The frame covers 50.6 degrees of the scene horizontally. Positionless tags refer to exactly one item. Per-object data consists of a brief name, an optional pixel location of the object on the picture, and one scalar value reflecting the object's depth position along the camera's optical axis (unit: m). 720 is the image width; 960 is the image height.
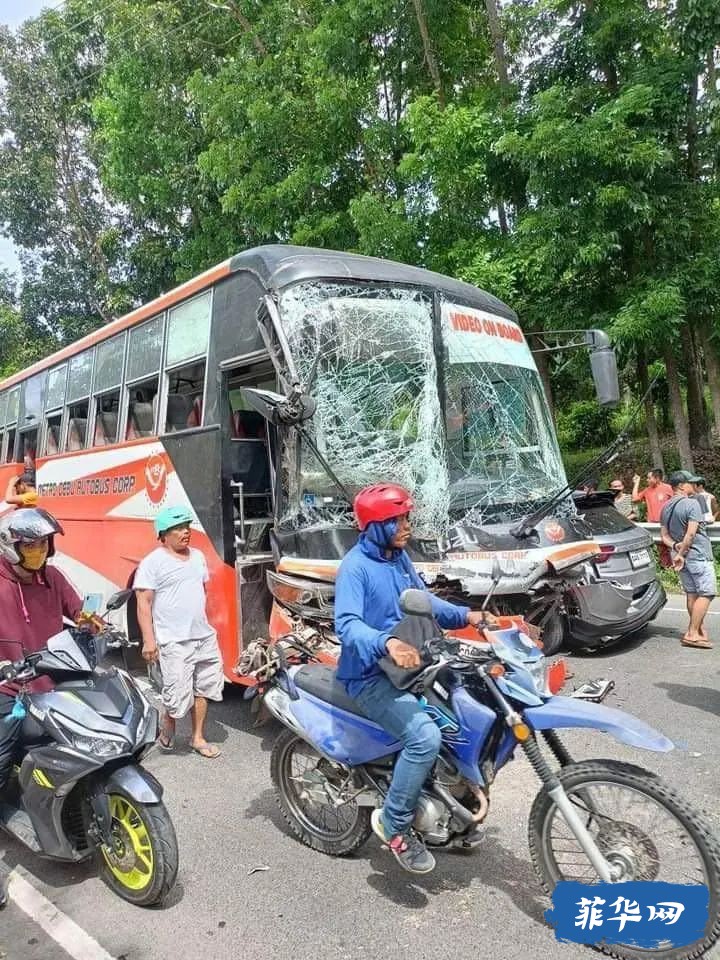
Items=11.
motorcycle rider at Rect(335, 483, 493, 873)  2.97
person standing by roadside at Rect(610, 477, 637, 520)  8.60
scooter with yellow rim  3.19
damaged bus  5.05
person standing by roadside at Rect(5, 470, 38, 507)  9.45
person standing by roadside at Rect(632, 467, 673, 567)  10.79
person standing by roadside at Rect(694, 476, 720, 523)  7.26
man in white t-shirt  5.02
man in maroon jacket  3.53
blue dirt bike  2.66
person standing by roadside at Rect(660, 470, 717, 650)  7.05
